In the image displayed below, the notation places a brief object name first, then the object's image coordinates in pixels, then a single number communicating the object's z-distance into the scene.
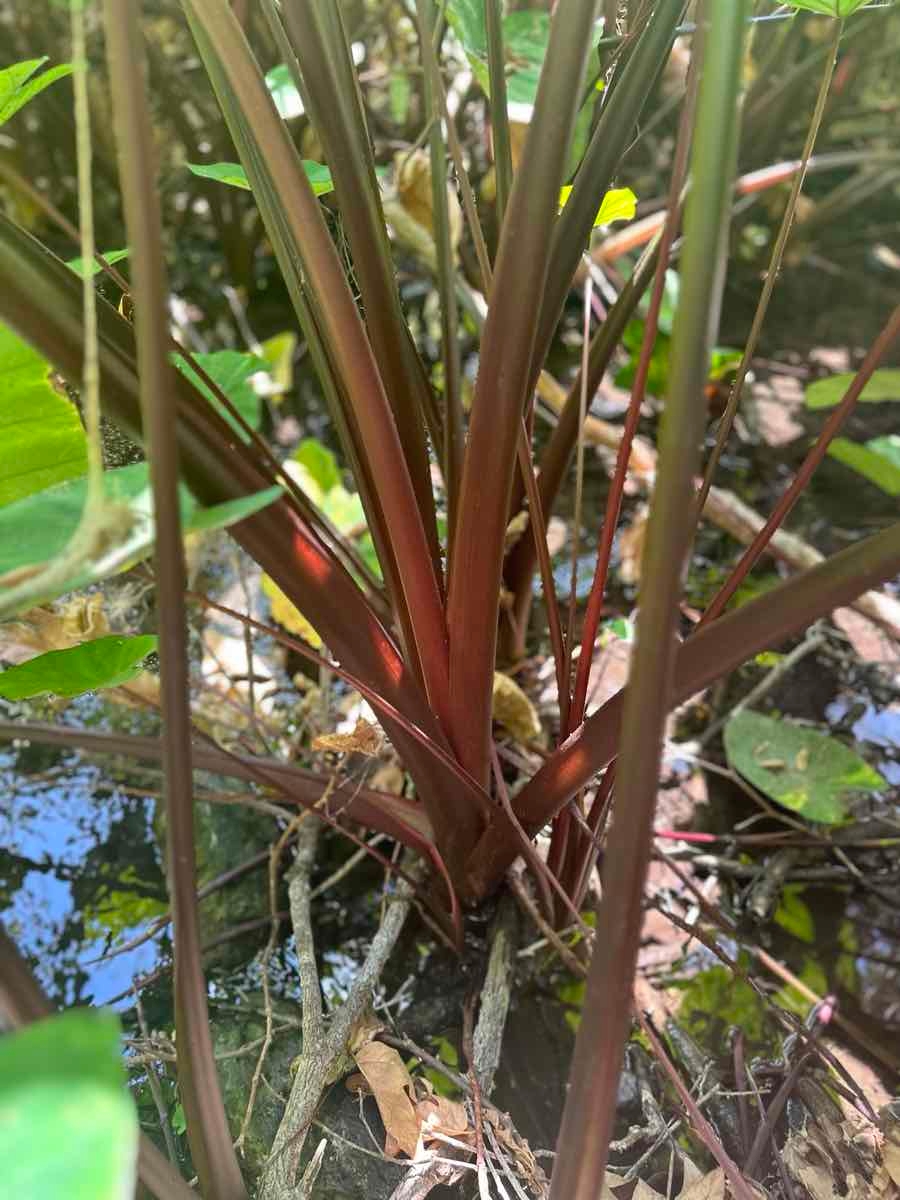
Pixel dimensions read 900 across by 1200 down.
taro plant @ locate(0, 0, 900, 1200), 0.26
